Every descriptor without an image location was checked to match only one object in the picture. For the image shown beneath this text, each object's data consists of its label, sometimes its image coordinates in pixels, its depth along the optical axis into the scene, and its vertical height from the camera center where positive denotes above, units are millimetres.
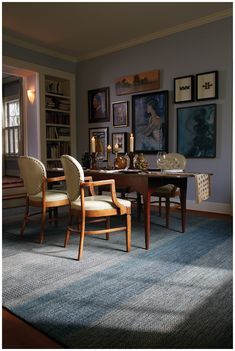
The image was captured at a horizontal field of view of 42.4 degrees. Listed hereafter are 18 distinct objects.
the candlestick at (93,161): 3596 -38
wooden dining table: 2773 -216
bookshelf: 6129 +826
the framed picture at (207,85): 4449 +1077
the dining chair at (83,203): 2576 -396
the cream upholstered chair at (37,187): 3043 -300
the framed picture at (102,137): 5953 +413
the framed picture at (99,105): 5898 +1046
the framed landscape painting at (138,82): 5137 +1331
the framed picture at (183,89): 4711 +1082
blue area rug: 1494 -858
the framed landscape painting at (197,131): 4531 +406
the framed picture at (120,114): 5586 +822
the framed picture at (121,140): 5676 +335
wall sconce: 5898 +1242
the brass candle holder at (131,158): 3402 -4
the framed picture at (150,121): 5054 +626
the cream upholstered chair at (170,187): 3564 -356
